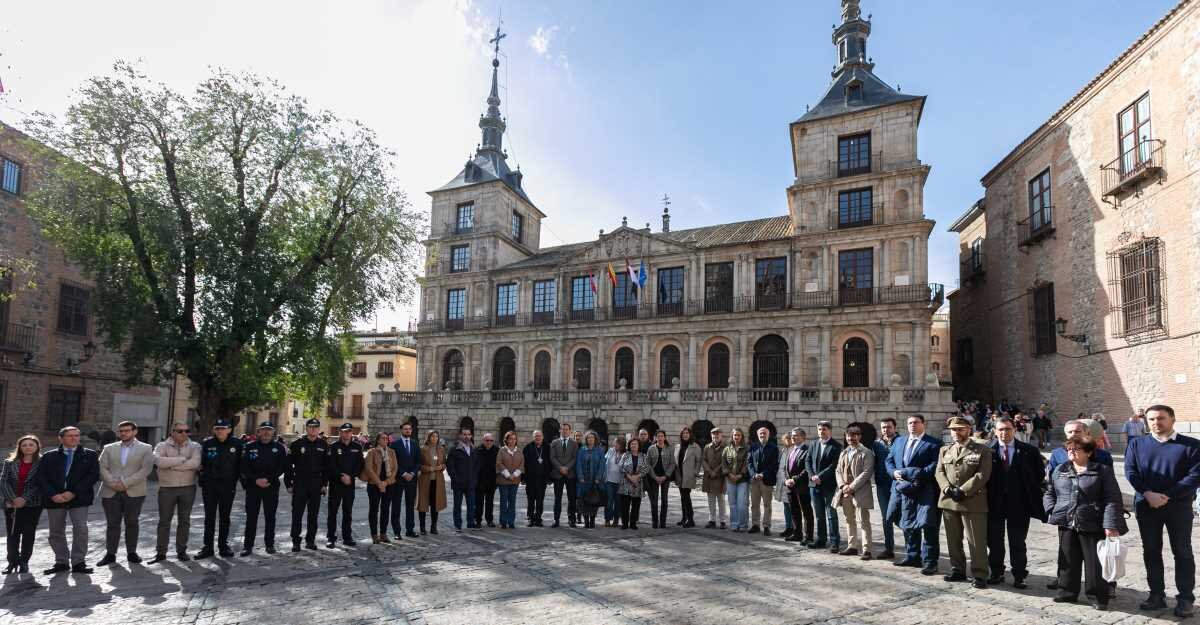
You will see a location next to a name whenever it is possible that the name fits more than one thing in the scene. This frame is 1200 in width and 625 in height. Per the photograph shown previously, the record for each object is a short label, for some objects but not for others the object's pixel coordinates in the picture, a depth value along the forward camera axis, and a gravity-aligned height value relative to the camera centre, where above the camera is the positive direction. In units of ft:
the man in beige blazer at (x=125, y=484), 25.22 -4.42
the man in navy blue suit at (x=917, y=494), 23.25 -3.98
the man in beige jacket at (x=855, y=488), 26.22 -4.27
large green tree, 52.16 +11.14
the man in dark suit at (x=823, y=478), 28.35 -4.10
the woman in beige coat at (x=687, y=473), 35.27 -4.97
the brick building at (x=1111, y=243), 55.88 +14.39
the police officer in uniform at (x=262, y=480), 27.32 -4.47
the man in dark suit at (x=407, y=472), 30.60 -4.54
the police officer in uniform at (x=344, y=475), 28.66 -4.45
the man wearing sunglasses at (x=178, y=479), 25.90 -4.31
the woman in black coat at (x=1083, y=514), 18.83 -3.69
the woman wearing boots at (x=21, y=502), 23.34 -4.72
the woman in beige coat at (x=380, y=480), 29.63 -4.75
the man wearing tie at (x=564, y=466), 35.04 -4.72
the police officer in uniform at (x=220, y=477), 26.45 -4.27
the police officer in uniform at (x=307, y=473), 28.45 -4.31
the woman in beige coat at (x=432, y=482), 32.32 -5.28
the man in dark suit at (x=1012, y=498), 21.54 -3.69
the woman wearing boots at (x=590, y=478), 34.91 -5.32
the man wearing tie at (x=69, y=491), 23.72 -4.46
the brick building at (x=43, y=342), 67.82 +2.74
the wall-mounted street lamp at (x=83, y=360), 72.54 +0.85
